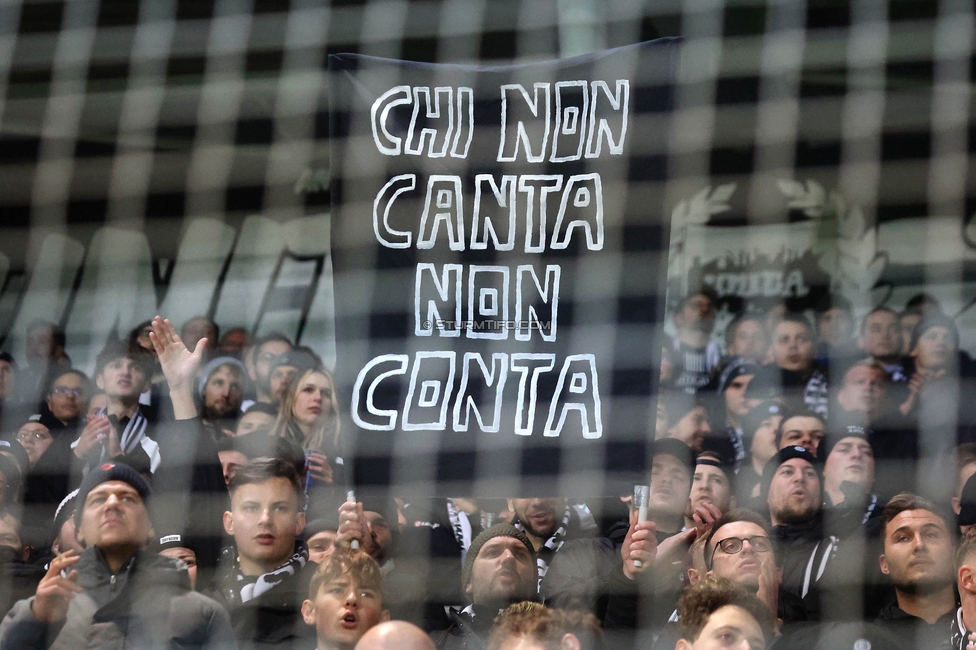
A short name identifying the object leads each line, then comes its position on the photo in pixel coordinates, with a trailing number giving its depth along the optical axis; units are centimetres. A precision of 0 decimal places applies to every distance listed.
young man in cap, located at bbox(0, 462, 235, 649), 1498
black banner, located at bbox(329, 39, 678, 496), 1502
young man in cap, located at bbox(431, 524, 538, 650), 1498
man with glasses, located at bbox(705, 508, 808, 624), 1490
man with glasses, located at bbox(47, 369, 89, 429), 1634
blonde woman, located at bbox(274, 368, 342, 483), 1584
